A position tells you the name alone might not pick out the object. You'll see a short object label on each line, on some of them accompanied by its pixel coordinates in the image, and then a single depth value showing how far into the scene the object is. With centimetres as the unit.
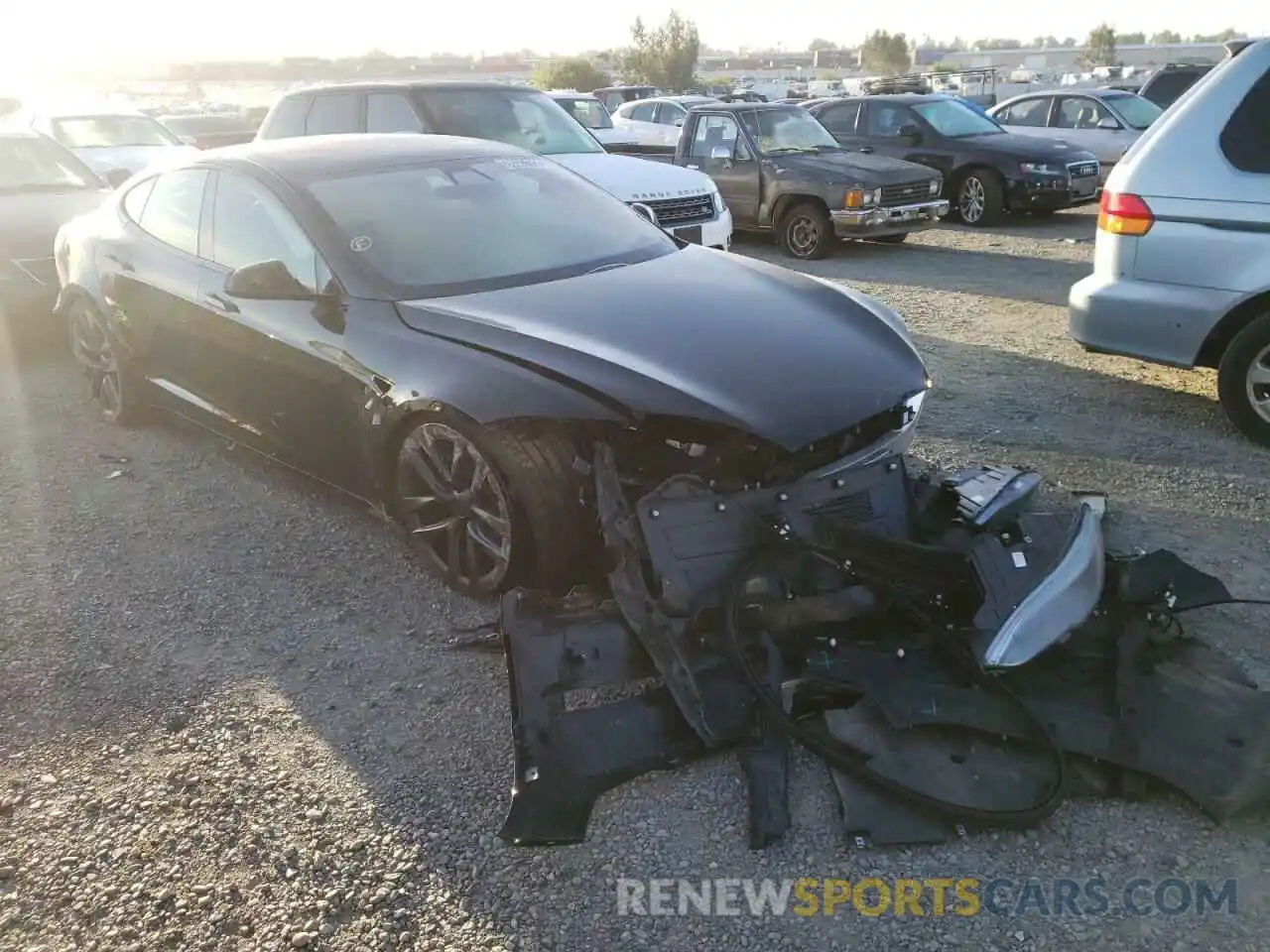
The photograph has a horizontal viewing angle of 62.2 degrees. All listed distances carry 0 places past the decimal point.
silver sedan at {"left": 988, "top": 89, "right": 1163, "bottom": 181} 1458
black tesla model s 345
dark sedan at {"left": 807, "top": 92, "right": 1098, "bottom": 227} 1249
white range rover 877
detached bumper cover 282
